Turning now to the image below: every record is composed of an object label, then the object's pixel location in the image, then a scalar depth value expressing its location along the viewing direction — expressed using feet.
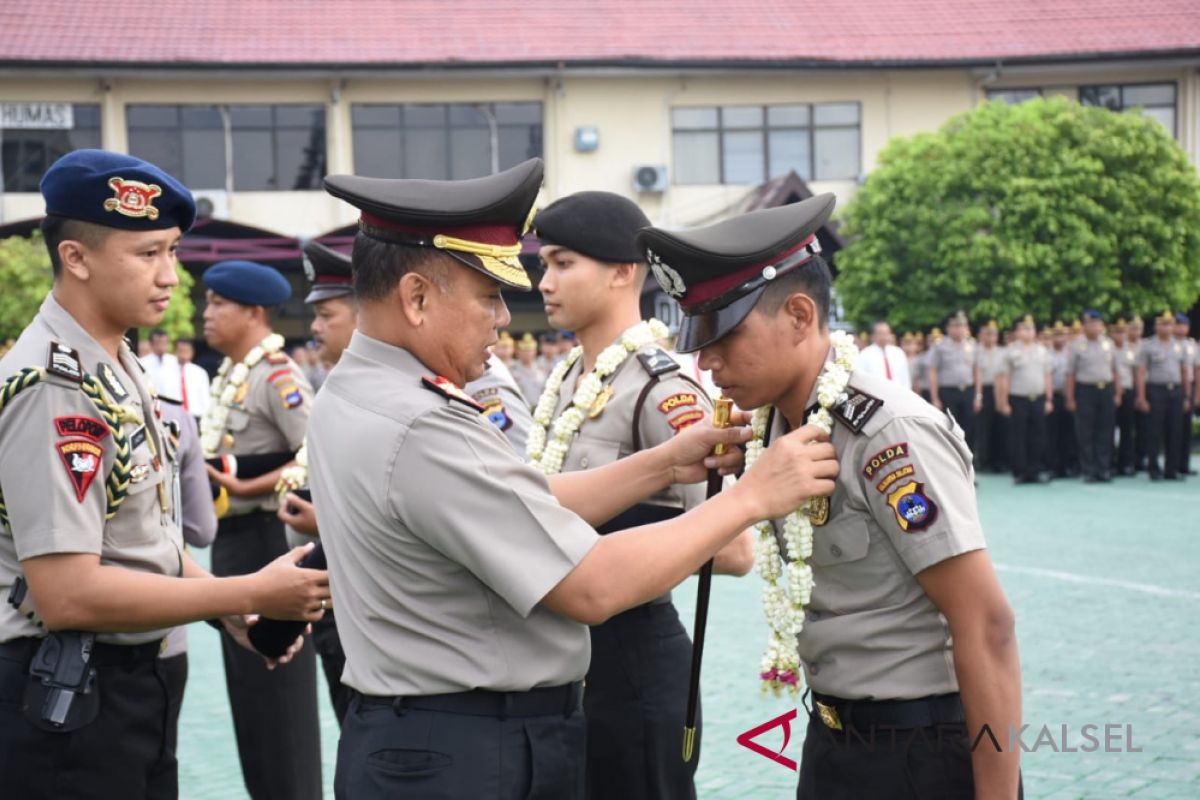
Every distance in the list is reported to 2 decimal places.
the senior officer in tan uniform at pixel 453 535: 9.07
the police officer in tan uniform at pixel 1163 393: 65.46
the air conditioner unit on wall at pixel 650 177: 100.27
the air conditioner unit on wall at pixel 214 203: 97.14
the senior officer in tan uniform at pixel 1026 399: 65.92
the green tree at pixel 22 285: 74.84
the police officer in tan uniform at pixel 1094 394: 65.72
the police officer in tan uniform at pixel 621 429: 14.21
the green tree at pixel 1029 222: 85.25
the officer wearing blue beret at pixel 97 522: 10.65
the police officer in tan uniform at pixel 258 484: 18.37
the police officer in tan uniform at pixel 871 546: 9.55
